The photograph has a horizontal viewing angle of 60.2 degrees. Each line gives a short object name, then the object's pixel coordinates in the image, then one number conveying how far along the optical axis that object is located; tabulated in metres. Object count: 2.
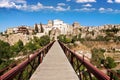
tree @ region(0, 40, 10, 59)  28.60
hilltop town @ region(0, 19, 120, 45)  44.69
